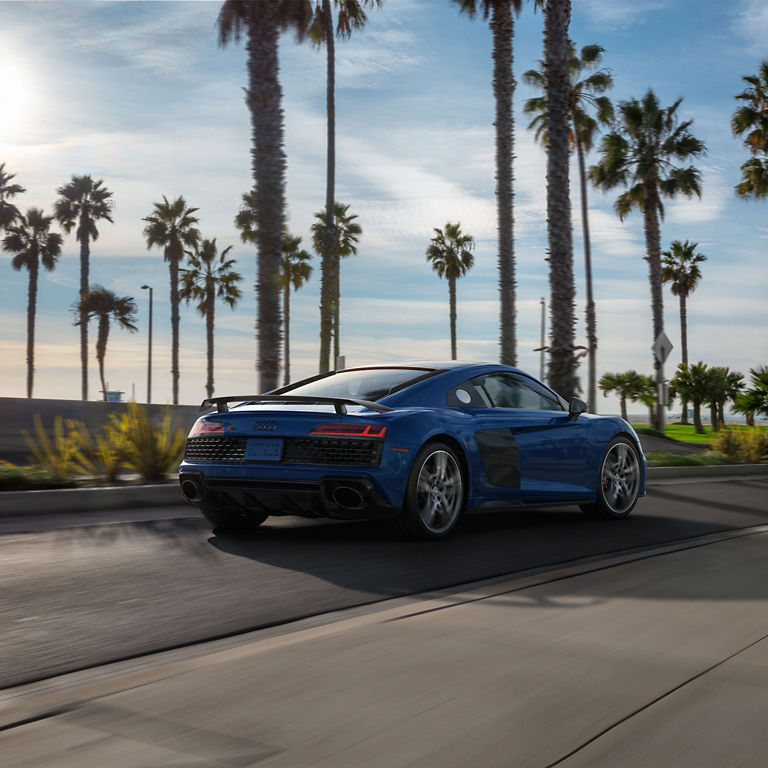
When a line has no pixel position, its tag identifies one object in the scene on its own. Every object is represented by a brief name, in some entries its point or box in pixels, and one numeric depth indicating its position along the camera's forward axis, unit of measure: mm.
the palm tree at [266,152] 15531
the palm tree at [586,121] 37312
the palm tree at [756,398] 28016
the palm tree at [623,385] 70438
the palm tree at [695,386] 59875
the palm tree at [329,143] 27234
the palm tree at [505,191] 23031
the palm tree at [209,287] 66500
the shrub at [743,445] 21297
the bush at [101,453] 10500
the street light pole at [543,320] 61619
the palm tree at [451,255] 63438
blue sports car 6547
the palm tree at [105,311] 60719
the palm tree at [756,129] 36875
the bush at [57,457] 10250
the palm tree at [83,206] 58562
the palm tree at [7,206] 58000
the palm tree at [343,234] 54562
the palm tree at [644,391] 68788
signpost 23188
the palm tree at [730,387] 59719
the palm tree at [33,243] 60875
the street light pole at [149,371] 57925
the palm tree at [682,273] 67812
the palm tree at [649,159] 37906
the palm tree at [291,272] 59656
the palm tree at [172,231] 60469
